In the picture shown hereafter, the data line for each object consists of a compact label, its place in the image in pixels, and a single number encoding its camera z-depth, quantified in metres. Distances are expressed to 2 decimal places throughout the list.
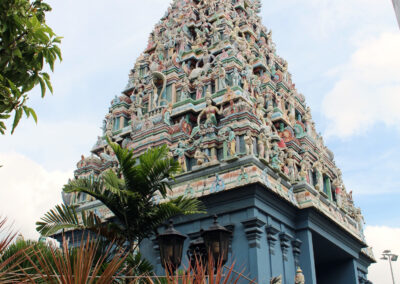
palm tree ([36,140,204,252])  9.49
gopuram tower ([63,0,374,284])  14.91
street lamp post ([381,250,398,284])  28.61
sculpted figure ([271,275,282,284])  13.04
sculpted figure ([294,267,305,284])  14.80
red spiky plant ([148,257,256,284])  4.45
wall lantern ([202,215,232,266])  8.16
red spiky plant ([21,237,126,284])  4.19
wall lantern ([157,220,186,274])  8.37
